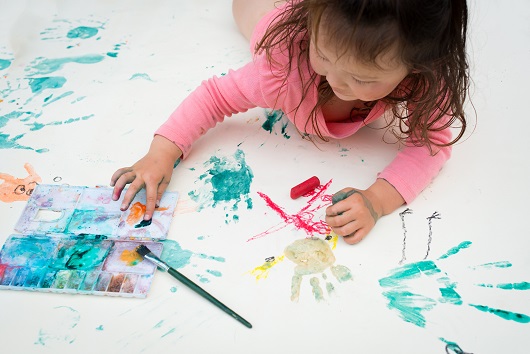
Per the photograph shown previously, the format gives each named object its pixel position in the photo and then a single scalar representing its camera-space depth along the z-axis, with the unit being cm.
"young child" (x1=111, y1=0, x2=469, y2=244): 63
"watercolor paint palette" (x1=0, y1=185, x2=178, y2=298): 74
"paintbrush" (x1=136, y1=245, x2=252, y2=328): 71
